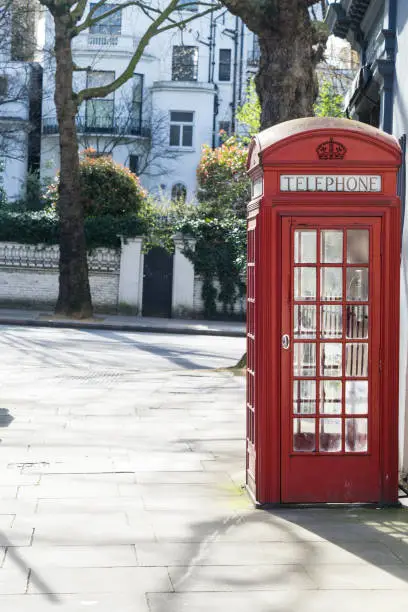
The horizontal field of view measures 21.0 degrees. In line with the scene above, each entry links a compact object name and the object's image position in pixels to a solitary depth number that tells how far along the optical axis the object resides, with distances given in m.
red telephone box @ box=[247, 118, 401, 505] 7.19
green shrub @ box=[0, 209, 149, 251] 30.98
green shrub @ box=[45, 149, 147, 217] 31.59
